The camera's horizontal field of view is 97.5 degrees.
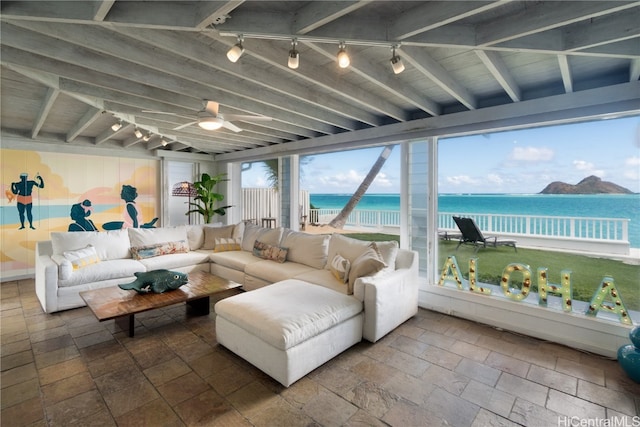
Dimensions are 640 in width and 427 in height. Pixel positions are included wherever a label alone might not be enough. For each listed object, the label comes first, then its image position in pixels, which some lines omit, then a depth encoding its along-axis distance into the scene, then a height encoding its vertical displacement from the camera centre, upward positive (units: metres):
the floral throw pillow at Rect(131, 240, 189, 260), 4.49 -0.68
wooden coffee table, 2.75 -0.97
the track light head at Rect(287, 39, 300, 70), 1.91 +1.05
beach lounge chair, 4.93 -0.53
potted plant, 6.33 +0.31
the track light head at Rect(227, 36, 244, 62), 1.89 +1.06
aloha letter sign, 2.74 -0.93
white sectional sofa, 3.10 -0.78
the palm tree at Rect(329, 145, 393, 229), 7.20 +0.42
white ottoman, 2.21 -1.03
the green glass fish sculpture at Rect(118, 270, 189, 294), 3.19 -0.85
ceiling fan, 3.14 +1.06
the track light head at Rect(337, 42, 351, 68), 1.89 +1.02
